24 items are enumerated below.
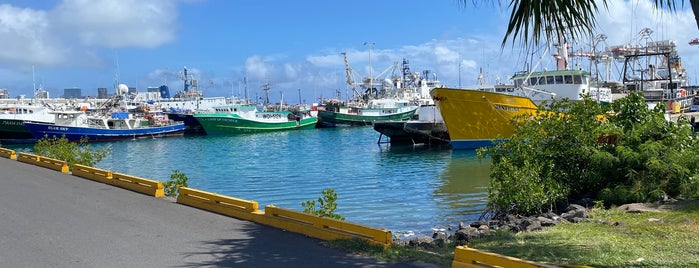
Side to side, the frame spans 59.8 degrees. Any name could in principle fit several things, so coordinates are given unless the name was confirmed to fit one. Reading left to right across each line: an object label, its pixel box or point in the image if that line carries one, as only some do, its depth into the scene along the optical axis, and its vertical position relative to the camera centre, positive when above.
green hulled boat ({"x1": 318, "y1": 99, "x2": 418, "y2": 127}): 87.12 -1.02
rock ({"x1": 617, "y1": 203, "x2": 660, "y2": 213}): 10.24 -1.93
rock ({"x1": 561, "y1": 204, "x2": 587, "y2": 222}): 10.31 -2.01
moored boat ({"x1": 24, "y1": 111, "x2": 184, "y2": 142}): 61.06 -1.36
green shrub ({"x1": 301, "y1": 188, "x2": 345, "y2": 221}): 9.61 -1.63
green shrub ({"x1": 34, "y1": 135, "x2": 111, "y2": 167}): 19.89 -1.31
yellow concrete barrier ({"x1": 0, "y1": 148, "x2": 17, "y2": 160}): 25.28 -1.54
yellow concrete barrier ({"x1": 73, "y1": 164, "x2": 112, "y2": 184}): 15.42 -1.56
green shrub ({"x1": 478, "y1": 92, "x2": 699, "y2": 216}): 11.59 -1.24
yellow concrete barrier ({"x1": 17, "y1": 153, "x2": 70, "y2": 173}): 18.80 -1.53
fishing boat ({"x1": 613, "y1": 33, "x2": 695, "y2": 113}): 63.28 +2.32
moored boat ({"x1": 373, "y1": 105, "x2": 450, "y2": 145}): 44.31 -1.94
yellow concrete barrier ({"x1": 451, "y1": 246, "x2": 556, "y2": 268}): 5.74 -1.57
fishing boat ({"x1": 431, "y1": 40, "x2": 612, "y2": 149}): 35.78 -0.05
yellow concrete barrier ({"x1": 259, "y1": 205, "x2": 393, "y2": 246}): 7.64 -1.64
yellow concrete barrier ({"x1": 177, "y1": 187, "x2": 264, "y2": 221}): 9.87 -1.63
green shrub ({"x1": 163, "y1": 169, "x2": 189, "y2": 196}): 13.08 -1.58
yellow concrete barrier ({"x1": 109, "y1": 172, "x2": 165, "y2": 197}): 12.84 -1.60
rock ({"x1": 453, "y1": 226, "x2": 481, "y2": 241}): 9.20 -2.07
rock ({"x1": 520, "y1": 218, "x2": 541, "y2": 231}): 9.51 -2.00
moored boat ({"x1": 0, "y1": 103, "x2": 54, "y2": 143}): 60.69 -0.28
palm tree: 6.80 +0.93
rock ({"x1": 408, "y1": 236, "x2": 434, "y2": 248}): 8.99 -2.14
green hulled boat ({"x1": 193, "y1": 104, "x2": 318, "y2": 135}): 79.50 -1.58
